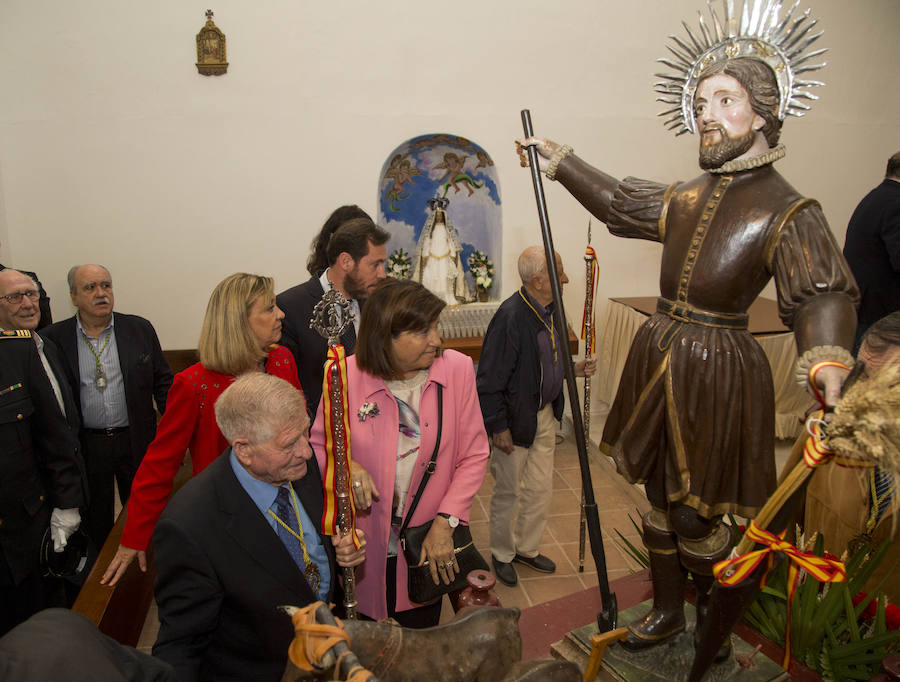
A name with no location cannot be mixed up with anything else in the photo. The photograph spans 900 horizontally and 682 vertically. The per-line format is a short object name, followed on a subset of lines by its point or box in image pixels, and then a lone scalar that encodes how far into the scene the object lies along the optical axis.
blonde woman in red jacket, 2.43
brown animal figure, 1.22
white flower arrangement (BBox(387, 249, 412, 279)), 6.61
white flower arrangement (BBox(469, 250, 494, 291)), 6.70
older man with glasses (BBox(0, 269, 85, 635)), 2.74
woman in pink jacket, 2.29
